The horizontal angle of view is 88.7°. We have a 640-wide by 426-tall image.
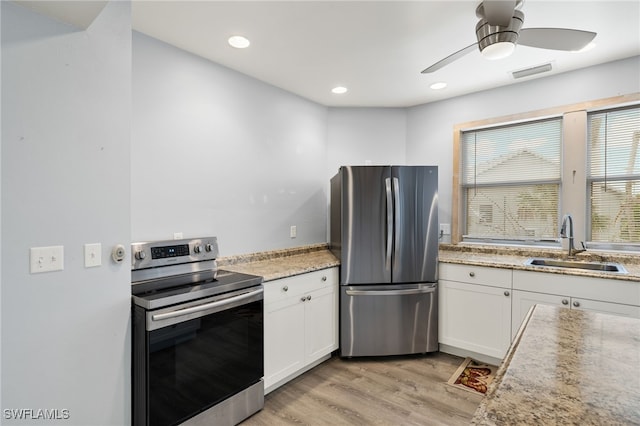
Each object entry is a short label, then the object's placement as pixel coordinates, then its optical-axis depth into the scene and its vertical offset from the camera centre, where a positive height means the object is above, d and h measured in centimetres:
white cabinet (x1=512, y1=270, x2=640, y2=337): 220 -61
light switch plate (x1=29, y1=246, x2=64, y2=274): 142 -22
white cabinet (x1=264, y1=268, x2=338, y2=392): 233 -90
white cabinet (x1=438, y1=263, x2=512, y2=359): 269 -86
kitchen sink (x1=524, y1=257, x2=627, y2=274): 257 -46
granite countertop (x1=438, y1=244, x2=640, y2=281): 238 -44
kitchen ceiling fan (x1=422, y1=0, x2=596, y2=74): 160 +93
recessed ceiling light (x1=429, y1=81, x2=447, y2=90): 312 +120
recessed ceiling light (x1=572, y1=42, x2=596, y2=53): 240 +121
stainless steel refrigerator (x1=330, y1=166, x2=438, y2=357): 292 -43
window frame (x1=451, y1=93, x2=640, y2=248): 281 +48
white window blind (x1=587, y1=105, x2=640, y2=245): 270 +28
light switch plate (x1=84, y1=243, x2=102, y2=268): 157 -22
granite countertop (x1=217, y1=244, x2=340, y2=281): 247 -47
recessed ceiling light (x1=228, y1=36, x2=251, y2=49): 229 +120
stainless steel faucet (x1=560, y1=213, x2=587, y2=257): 282 -21
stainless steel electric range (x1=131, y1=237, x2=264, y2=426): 166 -72
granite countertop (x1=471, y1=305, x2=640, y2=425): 66 -41
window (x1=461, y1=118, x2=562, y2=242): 310 +28
